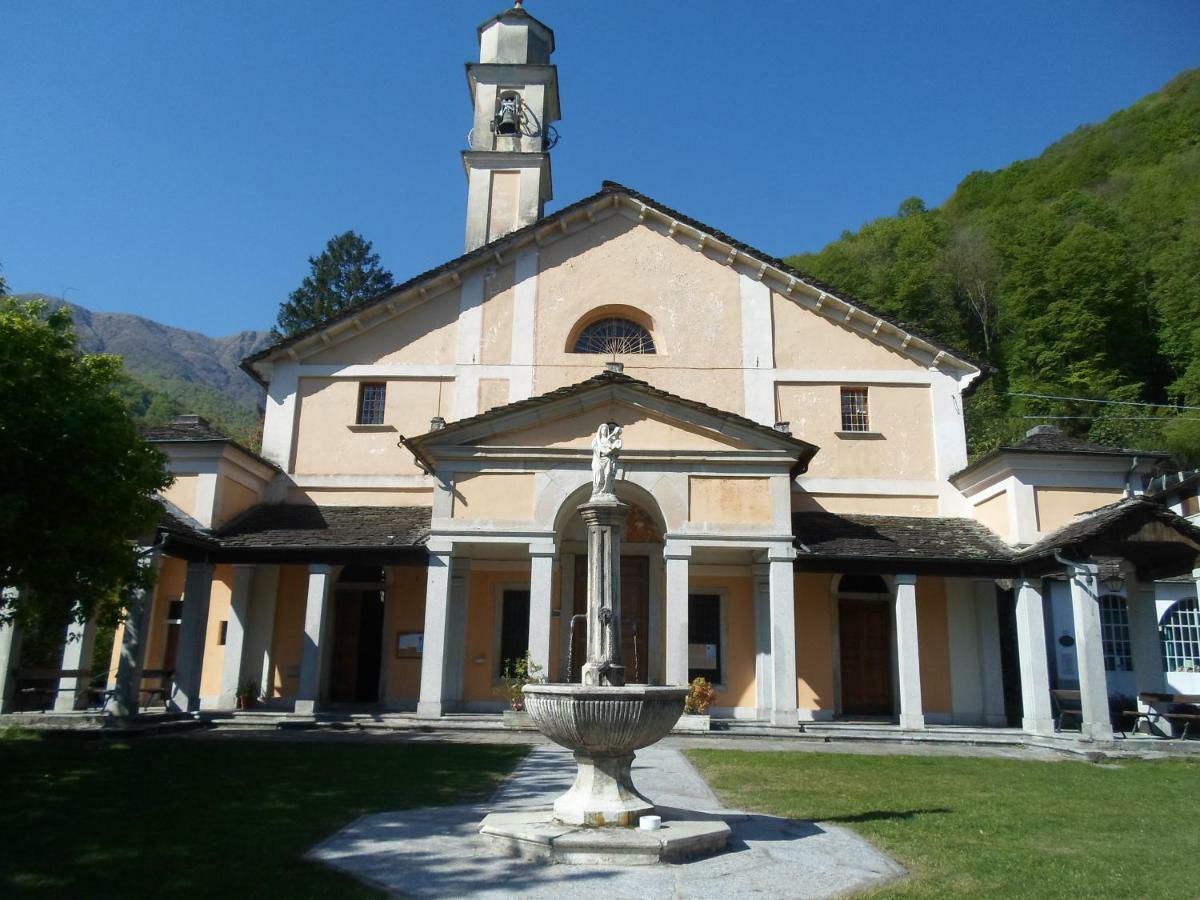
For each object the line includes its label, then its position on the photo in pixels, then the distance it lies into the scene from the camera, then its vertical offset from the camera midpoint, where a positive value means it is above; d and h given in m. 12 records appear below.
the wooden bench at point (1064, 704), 18.55 -1.00
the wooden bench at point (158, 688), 18.78 -1.04
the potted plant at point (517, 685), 16.94 -0.75
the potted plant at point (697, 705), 17.12 -1.03
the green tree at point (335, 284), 51.28 +20.36
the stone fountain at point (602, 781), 7.17 -1.12
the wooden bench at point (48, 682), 16.27 -0.93
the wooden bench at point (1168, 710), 17.25 -0.87
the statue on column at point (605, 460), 9.31 +1.90
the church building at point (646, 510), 18.14 +2.92
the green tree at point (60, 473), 10.63 +1.95
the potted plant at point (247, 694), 19.42 -1.11
